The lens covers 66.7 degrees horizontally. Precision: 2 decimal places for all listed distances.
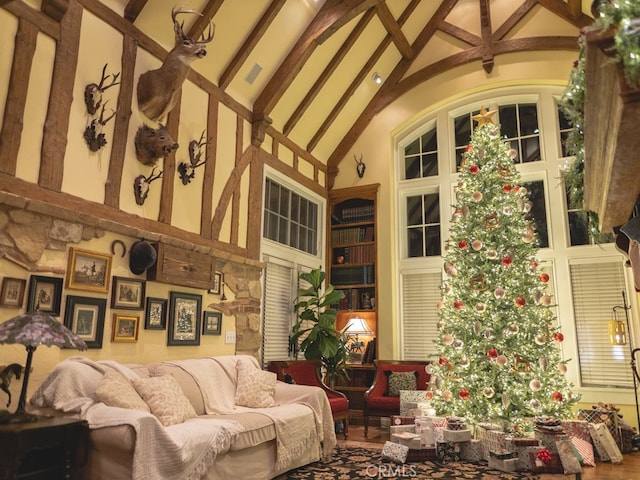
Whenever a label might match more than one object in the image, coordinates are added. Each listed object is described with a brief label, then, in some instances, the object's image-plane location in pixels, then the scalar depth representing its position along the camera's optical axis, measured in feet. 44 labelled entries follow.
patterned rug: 13.20
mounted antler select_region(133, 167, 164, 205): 14.37
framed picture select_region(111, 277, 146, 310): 13.25
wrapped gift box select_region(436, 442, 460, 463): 15.14
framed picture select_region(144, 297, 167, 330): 14.26
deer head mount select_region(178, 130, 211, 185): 16.35
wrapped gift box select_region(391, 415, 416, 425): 15.99
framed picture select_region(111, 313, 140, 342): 13.15
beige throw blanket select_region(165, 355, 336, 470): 13.44
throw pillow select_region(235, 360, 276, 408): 14.70
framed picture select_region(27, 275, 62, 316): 11.14
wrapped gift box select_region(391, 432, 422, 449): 14.93
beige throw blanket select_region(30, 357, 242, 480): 9.35
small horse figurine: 10.18
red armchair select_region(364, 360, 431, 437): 19.42
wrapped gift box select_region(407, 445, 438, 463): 14.84
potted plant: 20.66
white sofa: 9.42
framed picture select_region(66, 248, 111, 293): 12.10
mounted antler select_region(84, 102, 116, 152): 12.98
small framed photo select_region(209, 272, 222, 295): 16.94
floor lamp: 18.66
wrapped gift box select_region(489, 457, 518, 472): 13.91
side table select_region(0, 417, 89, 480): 8.25
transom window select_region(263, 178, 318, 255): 21.52
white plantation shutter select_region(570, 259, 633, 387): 19.51
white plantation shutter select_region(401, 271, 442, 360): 23.20
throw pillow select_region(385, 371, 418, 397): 20.20
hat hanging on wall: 13.73
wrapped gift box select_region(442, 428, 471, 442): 15.20
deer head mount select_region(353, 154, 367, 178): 25.80
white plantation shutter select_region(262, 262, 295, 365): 20.31
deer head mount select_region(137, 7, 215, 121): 14.49
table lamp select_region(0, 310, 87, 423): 8.76
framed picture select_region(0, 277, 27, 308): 10.60
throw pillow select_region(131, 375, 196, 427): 11.27
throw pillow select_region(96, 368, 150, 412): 10.30
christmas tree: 16.15
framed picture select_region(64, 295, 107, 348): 11.99
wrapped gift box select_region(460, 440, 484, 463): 15.30
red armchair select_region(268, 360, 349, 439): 18.39
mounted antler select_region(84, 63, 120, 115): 12.94
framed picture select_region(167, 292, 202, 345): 15.10
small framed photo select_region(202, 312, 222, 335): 16.48
